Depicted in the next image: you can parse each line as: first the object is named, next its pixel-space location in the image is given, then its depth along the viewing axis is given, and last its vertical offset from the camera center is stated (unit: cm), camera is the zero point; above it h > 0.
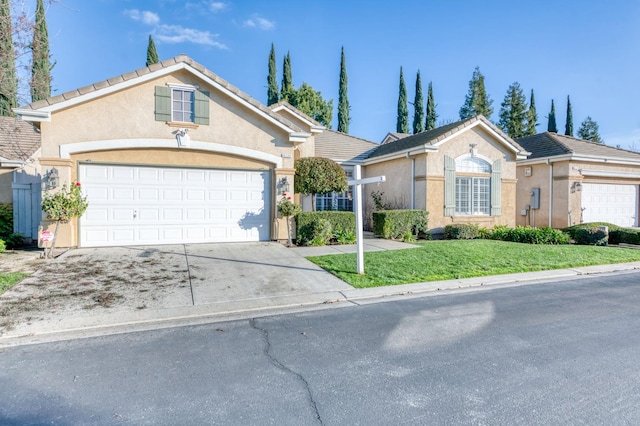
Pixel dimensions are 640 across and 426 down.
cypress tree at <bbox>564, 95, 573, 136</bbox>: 4087 +1019
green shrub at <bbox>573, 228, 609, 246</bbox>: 1292 -94
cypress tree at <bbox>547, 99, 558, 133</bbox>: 4092 +1046
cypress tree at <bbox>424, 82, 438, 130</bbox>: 4016 +1097
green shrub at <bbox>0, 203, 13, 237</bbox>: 1075 -36
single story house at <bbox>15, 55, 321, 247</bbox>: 983 +160
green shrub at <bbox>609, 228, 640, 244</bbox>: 1316 -93
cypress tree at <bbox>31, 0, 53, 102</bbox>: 950 +430
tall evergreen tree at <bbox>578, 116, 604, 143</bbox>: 3979 +912
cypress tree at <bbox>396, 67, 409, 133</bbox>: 4050 +1102
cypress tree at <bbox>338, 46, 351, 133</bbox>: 3656 +1090
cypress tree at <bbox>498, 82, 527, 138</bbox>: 3866 +1080
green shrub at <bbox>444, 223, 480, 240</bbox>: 1352 -81
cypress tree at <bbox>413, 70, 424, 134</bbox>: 4028 +1126
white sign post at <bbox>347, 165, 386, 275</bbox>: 737 -5
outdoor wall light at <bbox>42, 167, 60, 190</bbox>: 959 +78
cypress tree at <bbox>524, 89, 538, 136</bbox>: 3888 +1020
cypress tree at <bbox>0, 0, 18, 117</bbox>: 869 +382
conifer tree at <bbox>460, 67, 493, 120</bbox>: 3931 +1245
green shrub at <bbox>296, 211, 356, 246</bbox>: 1150 -61
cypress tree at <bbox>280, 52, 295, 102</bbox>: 3442 +1316
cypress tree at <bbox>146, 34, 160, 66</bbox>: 2955 +1307
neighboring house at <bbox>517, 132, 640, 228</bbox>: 1614 +132
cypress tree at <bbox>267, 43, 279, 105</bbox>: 3441 +1257
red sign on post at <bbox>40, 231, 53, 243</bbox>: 880 -72
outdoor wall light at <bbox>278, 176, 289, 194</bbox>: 1167 +79
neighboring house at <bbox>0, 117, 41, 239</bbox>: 1117 +66
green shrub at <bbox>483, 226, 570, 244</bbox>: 1309 -93
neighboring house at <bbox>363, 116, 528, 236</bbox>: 1419 +149
